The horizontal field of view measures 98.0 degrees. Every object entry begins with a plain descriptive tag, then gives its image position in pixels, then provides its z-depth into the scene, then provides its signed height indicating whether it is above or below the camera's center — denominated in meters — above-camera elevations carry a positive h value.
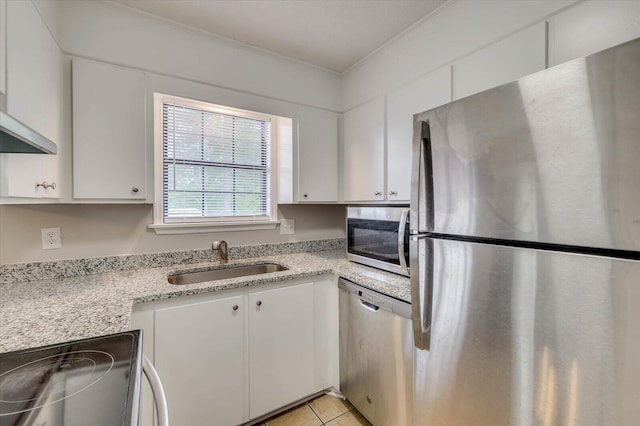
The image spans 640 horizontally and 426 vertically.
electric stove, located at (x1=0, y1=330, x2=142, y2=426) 0.56 -0.41
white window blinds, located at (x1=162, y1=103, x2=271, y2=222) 1.90 +0.35
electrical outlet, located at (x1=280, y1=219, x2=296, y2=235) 2.35 -0.12
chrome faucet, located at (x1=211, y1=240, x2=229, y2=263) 1.97 -0.27
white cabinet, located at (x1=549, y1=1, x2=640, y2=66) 0.98 +0.70
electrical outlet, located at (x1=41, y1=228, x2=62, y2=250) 1.57 -0.15
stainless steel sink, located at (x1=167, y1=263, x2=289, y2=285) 1.81 -0.43
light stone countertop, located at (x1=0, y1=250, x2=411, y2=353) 0.93 -0.39
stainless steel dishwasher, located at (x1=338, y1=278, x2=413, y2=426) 1.37 -0.79
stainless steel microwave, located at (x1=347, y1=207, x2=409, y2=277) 1.52 -0.16
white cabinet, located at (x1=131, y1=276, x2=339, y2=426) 1.39 -0.77
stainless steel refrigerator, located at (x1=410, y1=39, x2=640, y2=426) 0.63 -0.10
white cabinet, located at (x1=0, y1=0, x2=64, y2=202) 0.94 +0.47
